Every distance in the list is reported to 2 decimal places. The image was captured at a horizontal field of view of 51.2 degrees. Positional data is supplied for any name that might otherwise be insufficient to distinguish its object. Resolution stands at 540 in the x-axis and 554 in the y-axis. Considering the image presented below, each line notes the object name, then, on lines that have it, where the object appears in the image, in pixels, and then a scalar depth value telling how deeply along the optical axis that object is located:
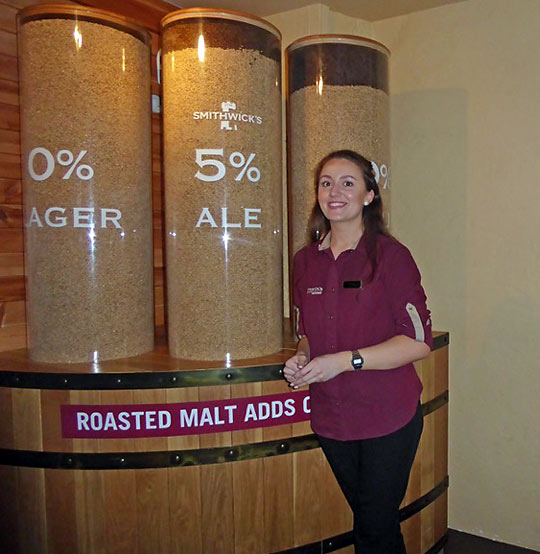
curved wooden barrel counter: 1.45
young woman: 1.28
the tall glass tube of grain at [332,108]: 1.84
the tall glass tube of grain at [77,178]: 1.56
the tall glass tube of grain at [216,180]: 1.59
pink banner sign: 1.44
